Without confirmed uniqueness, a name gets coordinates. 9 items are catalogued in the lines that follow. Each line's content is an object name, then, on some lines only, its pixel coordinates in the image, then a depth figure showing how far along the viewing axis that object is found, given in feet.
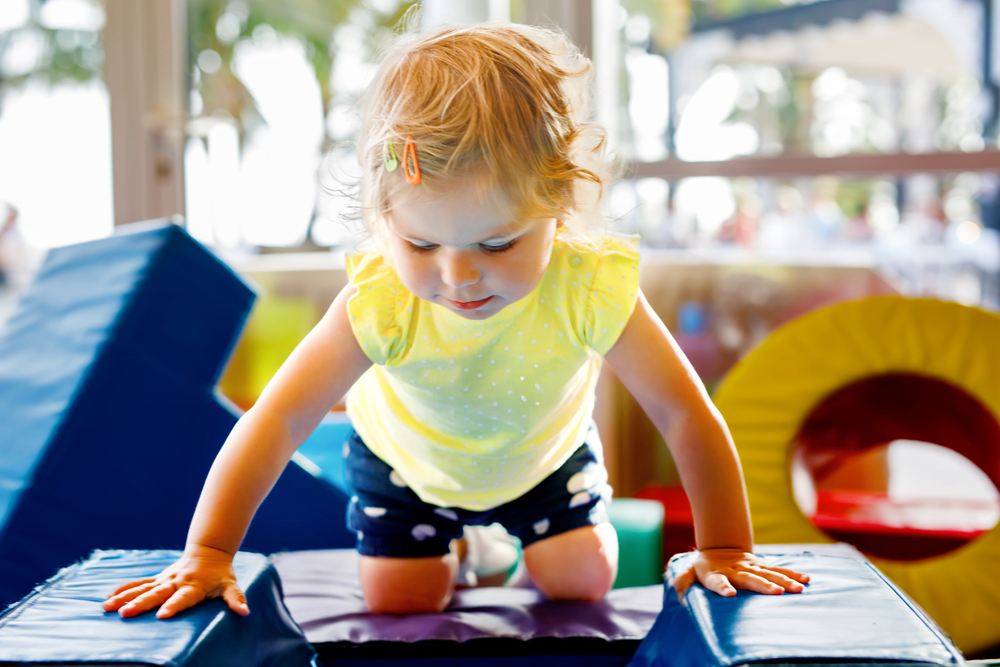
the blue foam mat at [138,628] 2.04
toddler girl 2.48
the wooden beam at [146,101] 6.68
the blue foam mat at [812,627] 1.99
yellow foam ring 4.33
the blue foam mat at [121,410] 3.21
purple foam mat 3.09
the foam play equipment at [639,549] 4.25
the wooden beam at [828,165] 6.18
